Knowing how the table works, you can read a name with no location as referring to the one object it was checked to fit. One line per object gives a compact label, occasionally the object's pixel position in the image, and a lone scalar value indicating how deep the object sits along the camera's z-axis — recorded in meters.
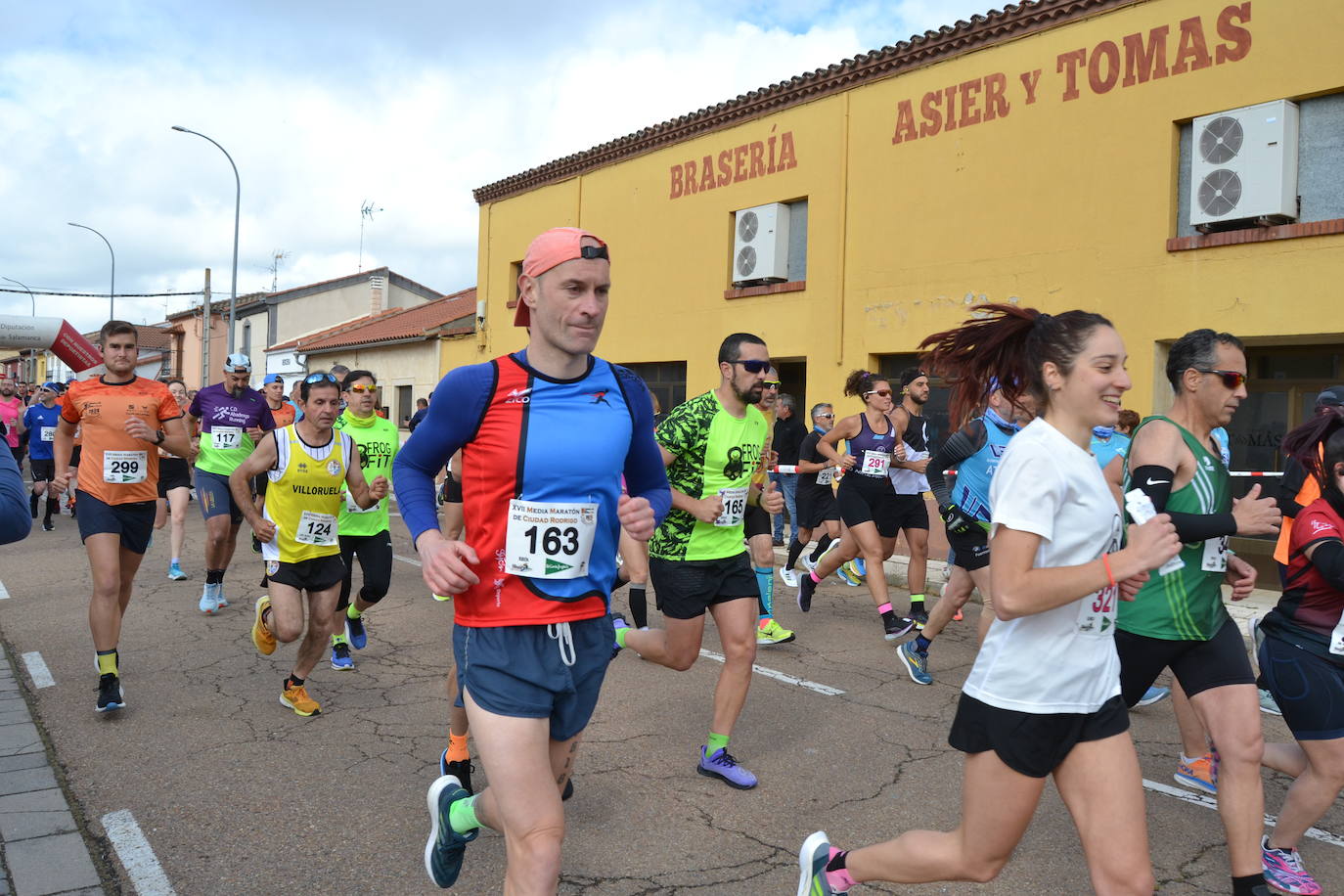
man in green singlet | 3.34
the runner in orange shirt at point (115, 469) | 5.57
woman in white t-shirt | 2.49
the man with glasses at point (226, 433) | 8.97
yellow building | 10.58
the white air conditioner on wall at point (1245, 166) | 10.44
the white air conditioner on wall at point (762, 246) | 16.02
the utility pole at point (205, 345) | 30.95
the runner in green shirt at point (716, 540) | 4.72
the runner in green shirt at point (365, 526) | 6.79
